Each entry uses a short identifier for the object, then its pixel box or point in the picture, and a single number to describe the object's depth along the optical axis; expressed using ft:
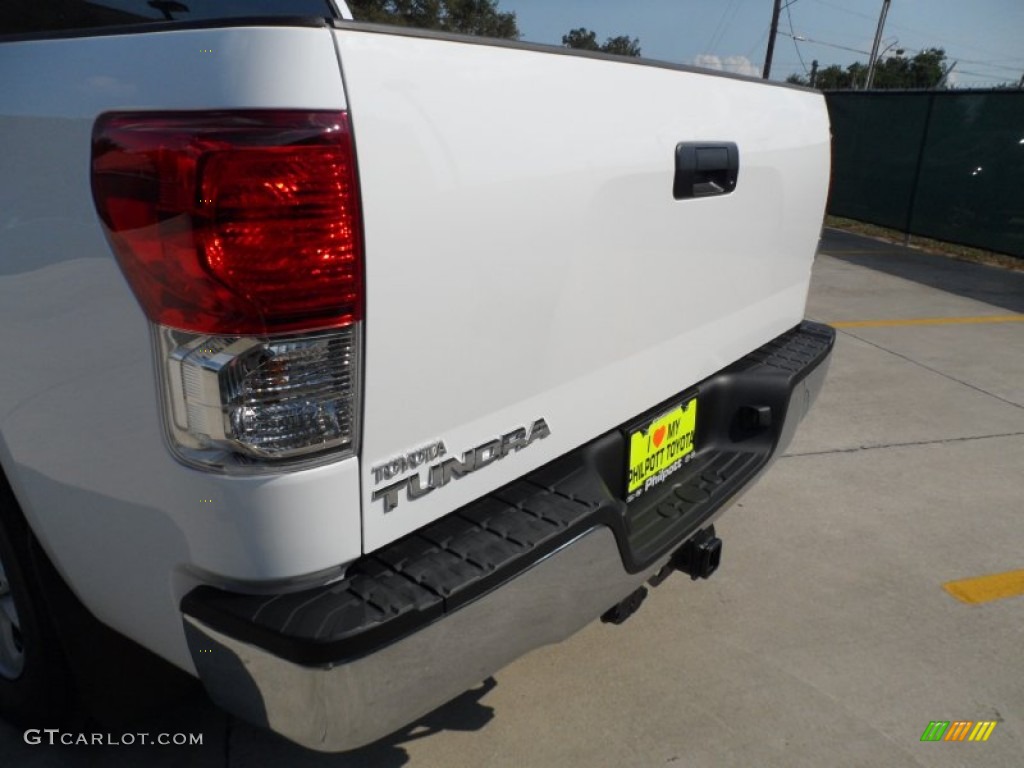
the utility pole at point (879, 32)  129.01
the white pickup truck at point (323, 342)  4.11
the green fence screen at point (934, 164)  33.04
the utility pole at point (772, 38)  109.40
